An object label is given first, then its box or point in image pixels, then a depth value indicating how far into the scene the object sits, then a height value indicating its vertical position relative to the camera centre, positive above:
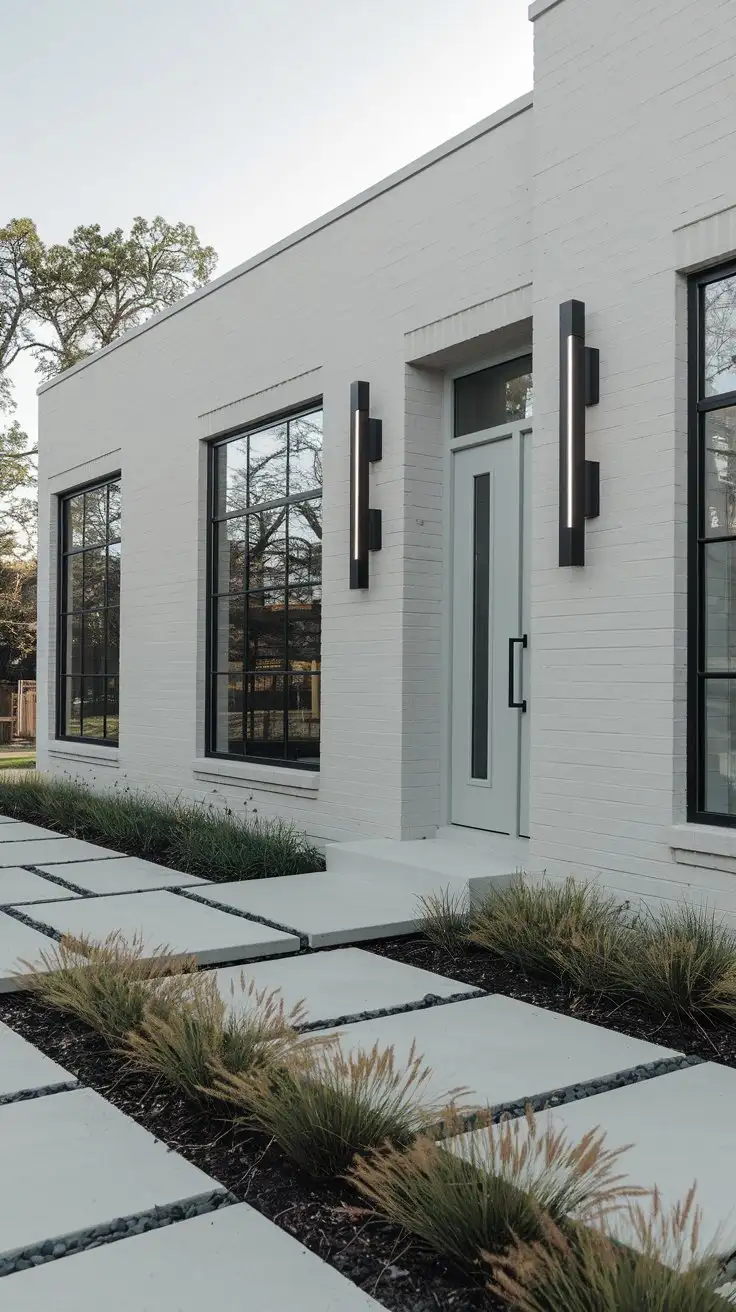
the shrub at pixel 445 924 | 4.56 -1.16
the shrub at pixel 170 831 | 6.31 -1.19
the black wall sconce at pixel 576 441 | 4.78 +0.95
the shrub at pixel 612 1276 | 1.74 -1.03
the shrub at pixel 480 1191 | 2.08 -1.06
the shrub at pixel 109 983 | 3.33 -1.08
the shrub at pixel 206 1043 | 2.85 -1.06
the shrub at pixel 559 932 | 3.89 -1.07
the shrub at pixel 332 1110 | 2.45 -1.06
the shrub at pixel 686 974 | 3.58 -1.08
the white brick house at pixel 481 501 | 4.50 +0.89
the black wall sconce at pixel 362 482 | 6.35 +1.02
